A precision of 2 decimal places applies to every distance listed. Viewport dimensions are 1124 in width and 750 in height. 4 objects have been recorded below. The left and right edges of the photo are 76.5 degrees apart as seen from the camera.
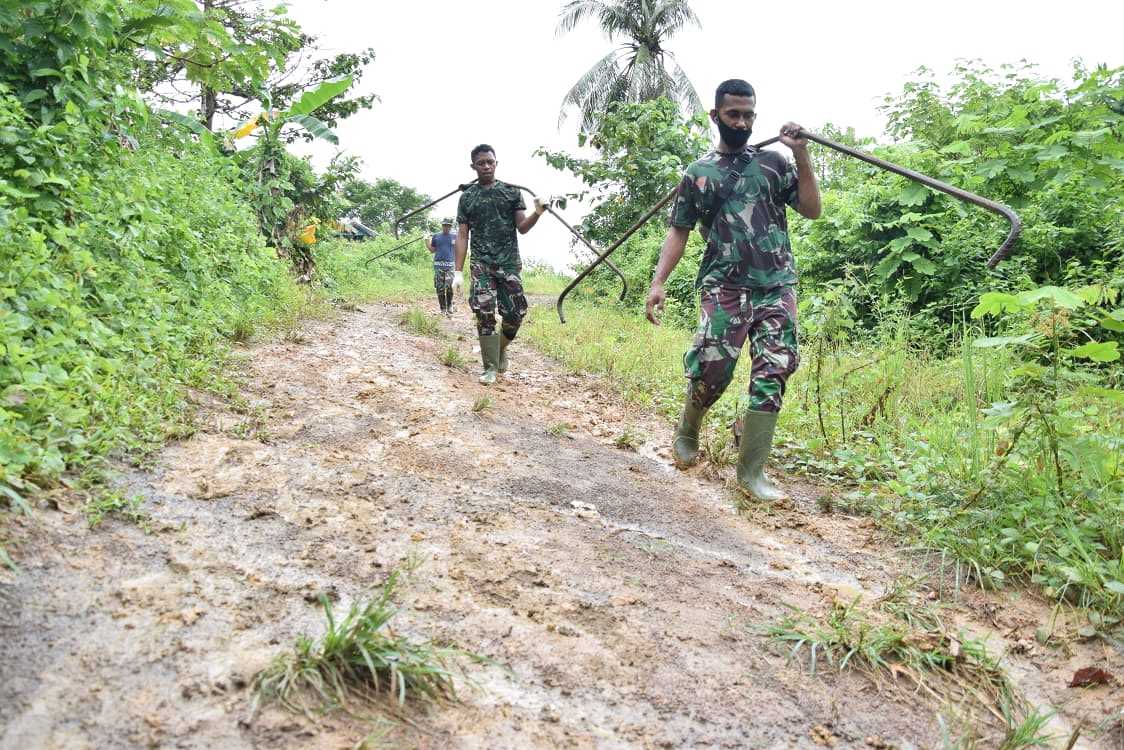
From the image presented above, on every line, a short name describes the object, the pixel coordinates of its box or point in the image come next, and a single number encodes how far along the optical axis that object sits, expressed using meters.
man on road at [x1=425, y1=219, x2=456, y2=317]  12.19
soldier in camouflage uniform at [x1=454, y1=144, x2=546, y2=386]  6.27
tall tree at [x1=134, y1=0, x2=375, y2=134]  5.73
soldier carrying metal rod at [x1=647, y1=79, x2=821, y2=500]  3.66
